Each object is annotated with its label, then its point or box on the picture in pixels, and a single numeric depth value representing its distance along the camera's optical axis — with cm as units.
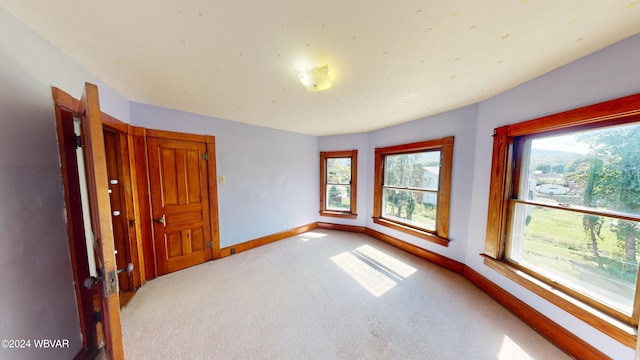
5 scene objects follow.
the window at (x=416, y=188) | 267
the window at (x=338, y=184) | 402
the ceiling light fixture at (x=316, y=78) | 146
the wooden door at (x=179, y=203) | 239
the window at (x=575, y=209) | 125
